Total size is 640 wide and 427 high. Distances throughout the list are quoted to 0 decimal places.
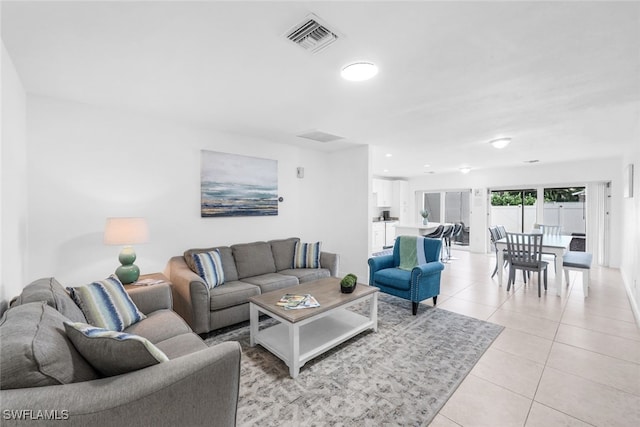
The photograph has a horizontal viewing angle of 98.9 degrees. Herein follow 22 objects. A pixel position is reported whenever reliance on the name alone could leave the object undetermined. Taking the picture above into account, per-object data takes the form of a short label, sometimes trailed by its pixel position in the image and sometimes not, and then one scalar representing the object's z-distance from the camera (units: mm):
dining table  4098
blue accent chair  3312
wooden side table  2312
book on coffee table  2416
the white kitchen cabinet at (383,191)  8644
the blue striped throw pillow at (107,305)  1859
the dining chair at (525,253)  4141
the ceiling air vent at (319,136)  3863
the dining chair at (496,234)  5120
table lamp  2613
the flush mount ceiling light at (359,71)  2008
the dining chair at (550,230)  5477
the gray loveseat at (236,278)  2750
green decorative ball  2785
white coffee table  2219
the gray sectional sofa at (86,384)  915
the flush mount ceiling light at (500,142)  4083
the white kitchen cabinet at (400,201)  9107
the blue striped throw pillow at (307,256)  4047
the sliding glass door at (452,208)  8357
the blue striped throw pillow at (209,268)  3053
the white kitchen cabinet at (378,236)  8344
